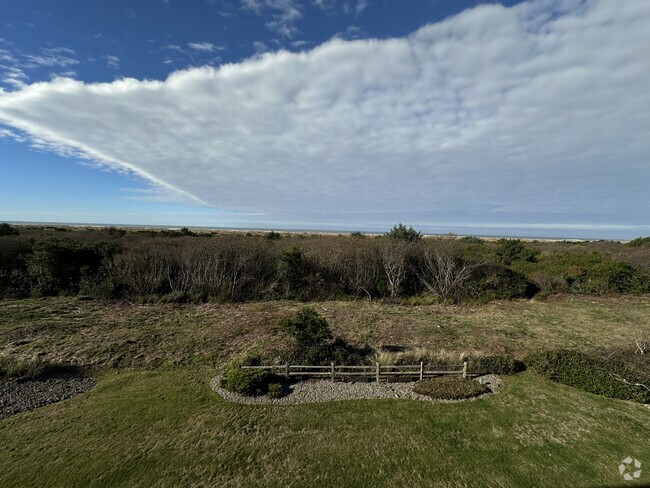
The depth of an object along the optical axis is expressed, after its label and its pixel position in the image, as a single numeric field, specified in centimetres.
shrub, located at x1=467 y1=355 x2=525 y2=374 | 1289
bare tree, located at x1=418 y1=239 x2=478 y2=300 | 2731
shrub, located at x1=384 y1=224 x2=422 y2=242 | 3434
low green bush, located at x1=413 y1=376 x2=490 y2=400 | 1107
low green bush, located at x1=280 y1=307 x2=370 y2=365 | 1341
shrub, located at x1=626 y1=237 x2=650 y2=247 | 4307
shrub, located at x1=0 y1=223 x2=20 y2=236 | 3420
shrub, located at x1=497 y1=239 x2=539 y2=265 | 3631
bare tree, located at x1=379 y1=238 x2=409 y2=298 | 2767
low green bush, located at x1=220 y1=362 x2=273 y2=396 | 1115
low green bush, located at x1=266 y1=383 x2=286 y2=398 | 1105
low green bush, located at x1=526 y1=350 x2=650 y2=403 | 1087
